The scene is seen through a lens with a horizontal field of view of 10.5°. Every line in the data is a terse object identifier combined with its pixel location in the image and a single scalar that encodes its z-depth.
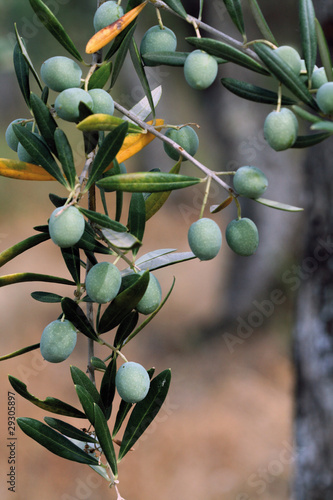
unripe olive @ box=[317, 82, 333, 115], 0.90
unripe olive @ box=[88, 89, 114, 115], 0.94
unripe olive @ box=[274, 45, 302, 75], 0.92
